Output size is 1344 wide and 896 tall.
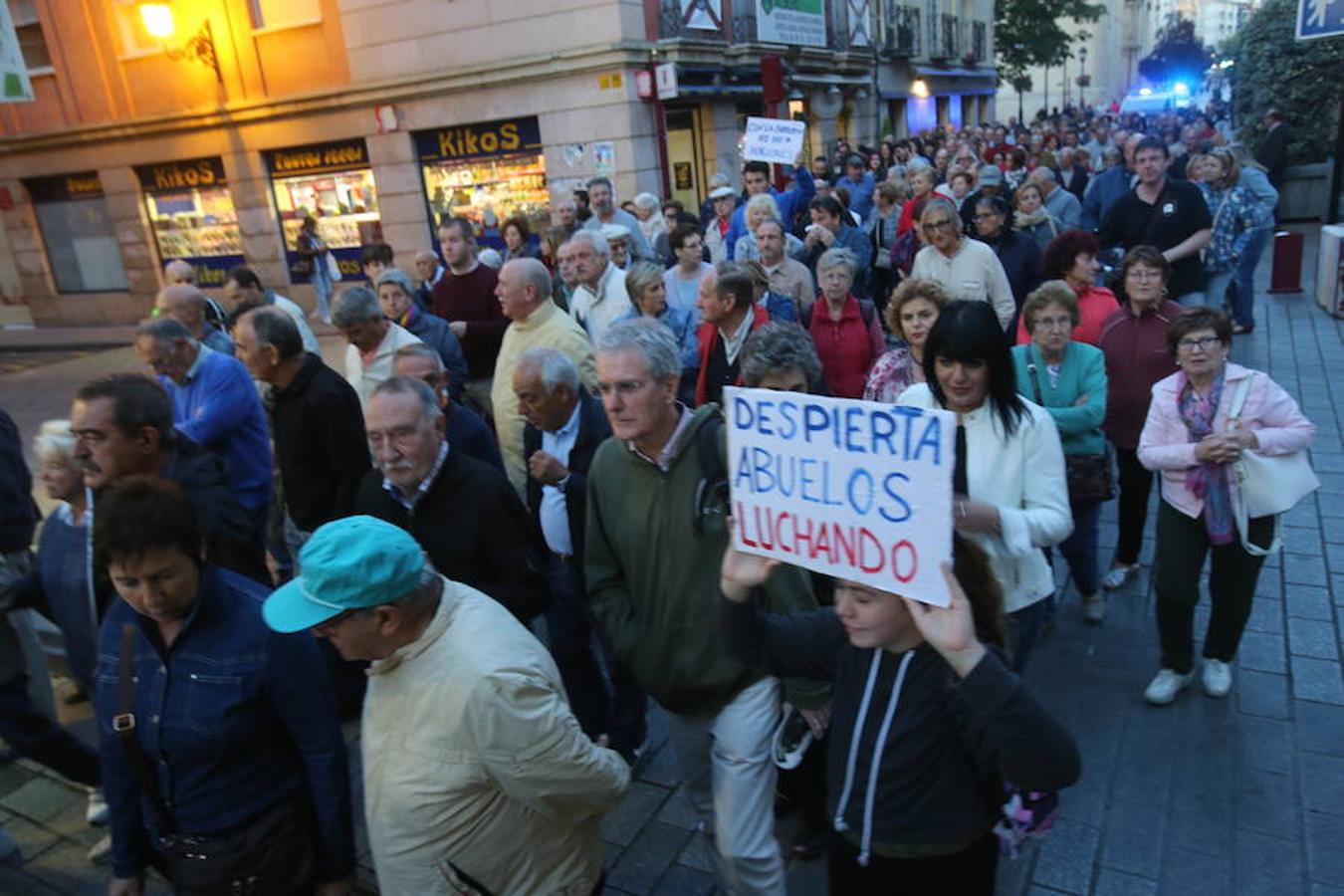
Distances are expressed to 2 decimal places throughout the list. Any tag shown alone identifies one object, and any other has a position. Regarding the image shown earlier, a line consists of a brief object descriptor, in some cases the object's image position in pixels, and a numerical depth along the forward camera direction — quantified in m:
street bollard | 11.86
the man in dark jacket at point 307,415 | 4.22
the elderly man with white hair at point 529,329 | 4.85
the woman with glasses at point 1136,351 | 4.77
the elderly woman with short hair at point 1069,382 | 4.38
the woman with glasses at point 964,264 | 5.84
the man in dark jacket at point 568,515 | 3.63
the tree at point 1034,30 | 40.47
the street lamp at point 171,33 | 16.53
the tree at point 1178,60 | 69.19
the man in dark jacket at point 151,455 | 3.24
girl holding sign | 1.91
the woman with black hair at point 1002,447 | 2.95
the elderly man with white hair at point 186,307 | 5.71
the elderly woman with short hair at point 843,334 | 5.39
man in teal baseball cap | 2.10
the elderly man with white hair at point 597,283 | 6.28
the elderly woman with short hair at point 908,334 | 4.28
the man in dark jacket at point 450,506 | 3.23
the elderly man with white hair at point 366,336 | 4.82
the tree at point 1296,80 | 16.06
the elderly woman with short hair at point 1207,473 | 3.69
